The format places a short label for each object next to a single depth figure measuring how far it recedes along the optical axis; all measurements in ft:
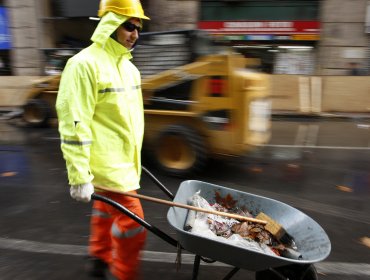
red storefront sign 37.58
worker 7.57
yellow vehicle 16.10
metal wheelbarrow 6.87
